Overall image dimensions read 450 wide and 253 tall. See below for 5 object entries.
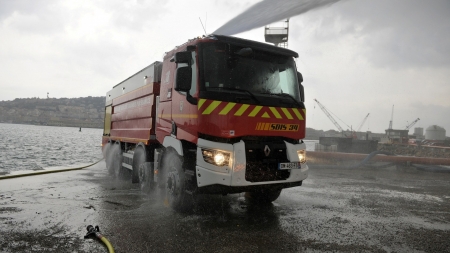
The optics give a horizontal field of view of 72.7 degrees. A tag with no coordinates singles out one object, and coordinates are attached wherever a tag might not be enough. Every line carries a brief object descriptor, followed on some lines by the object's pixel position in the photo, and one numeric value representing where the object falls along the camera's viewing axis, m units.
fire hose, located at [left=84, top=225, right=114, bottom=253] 3.99
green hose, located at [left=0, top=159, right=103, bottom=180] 9.48
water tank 74.58
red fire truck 4.85
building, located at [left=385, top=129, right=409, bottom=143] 63.44
